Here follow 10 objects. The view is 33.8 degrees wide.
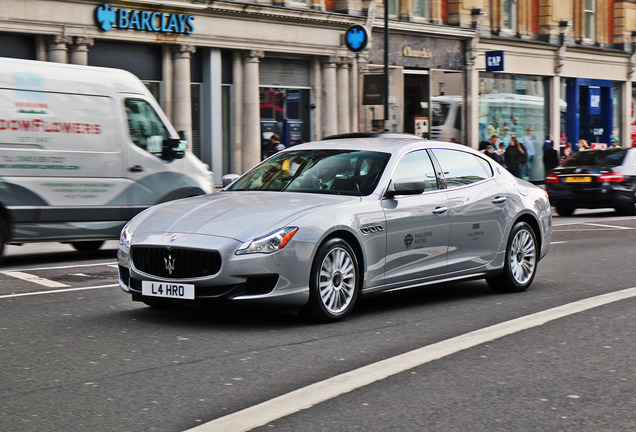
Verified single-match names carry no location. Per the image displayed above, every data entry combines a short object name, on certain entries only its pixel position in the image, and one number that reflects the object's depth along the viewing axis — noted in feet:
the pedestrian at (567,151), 116.70
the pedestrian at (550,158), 98.84
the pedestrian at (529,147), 125.29
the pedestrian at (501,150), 108.99
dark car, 73.78
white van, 41.63
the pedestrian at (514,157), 97.81
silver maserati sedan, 24.71
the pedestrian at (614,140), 137.59
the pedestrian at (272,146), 90.99
